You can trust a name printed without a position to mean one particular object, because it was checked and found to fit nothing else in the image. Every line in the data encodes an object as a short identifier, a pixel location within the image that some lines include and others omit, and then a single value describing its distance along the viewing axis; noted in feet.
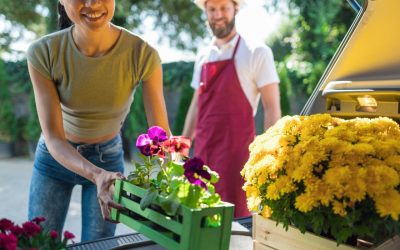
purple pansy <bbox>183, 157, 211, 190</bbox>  3.05
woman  4.84
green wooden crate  2.88
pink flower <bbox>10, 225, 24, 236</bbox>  2.89
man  8.68
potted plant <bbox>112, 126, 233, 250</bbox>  2.94
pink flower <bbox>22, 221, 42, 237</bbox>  2.92
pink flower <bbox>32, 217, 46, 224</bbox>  3.15
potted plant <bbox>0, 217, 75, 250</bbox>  2.87
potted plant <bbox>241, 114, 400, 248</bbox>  3.06
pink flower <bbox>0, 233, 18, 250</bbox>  2.59
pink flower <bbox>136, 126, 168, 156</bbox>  3.53
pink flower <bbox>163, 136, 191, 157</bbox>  3.46
